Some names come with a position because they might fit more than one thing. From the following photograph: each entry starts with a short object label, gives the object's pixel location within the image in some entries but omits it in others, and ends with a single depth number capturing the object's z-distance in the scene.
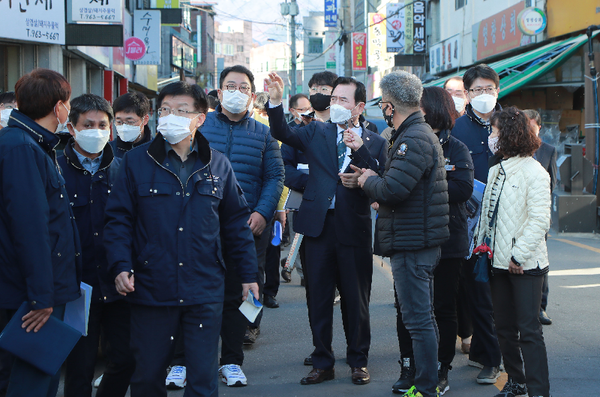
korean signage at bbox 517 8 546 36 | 15.84
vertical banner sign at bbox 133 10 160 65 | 21.47
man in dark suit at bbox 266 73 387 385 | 4.91
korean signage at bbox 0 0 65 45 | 11.12
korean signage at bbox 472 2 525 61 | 17.38
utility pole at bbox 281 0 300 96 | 43.54
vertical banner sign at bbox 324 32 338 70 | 50.75
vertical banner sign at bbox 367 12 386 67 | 33.35
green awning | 13.83
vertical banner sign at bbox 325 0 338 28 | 44.62
